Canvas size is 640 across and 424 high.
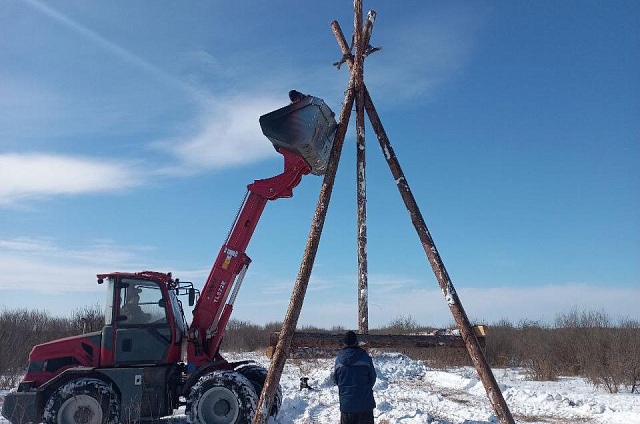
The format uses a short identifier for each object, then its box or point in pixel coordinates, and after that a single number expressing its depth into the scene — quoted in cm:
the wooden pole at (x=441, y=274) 645
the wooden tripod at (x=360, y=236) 645
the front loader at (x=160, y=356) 793
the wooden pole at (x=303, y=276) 638
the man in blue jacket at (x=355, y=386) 552
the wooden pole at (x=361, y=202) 767
